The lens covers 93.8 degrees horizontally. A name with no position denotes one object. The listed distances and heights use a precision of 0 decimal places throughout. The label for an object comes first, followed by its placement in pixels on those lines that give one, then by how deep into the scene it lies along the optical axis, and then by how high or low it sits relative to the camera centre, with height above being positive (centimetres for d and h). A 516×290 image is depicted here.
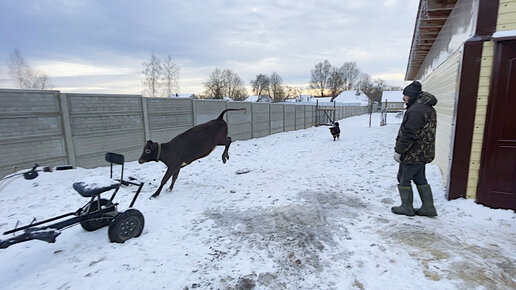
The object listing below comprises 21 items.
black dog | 1334 -141
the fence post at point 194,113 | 1010 -23
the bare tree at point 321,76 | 8356 +1008
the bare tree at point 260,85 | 7050 +615
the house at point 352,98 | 6893 +200
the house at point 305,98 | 7151 +236
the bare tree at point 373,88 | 7768 +564
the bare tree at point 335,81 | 8262 +816
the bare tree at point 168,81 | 3847 +424
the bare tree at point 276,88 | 6956 +531
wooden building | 355 -8
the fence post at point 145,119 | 801 -35
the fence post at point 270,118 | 1556 -79
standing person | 357 -62
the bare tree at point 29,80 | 2870 +361
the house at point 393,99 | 5638 +125
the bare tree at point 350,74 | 8731 +1111
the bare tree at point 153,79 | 3741 +451
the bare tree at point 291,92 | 7394 +423
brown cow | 505 -87
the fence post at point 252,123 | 1358 -92
